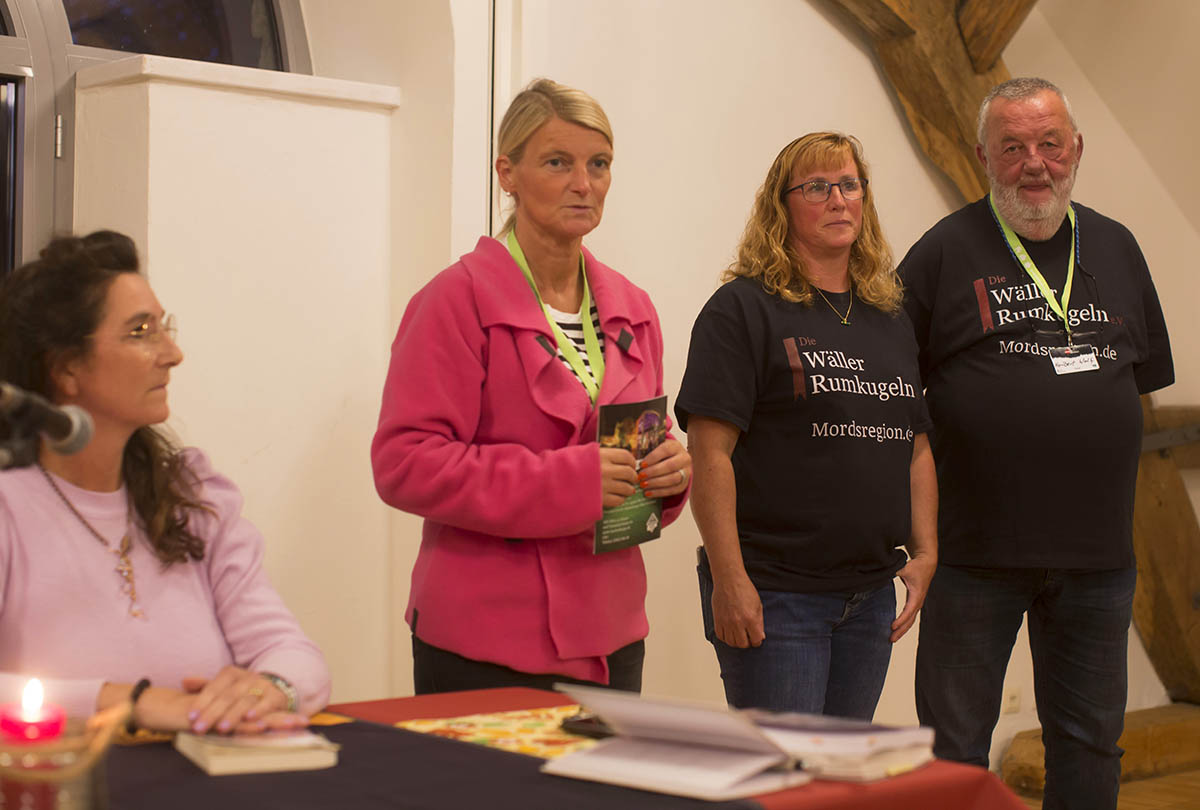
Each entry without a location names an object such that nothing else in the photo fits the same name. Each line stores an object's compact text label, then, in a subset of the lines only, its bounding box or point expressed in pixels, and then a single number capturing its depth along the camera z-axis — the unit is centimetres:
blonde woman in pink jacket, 197
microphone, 105
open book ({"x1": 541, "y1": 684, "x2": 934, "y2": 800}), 122
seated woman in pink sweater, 154
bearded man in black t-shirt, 257
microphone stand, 106
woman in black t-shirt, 229
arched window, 294
